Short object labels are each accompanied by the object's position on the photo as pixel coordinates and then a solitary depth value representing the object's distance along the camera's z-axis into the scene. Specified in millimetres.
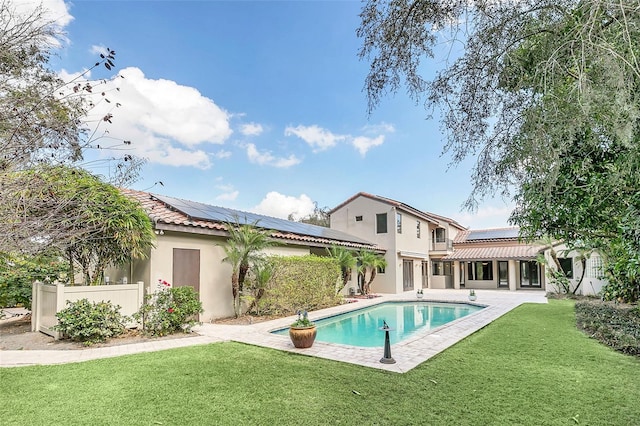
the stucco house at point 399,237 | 27516
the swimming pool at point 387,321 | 12500
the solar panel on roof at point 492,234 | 35188
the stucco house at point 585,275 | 22598
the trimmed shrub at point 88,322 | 9367
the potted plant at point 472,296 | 20889
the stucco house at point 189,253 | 12031
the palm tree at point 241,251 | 13602
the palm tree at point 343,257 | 20594
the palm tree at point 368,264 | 23469
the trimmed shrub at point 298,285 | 14773
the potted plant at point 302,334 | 9094
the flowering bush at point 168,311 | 10586
